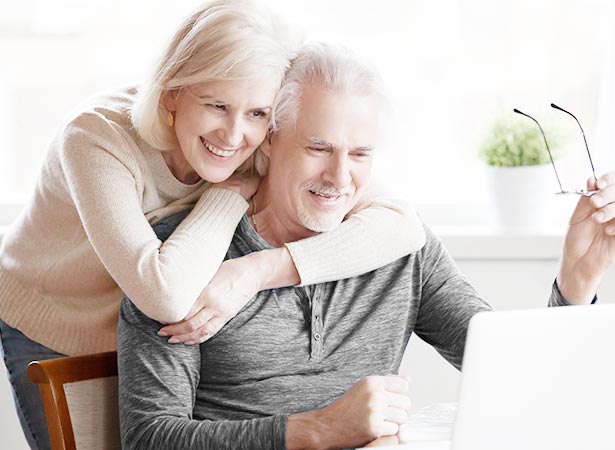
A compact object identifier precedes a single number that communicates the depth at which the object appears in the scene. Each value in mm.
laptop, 1920
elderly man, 2392
